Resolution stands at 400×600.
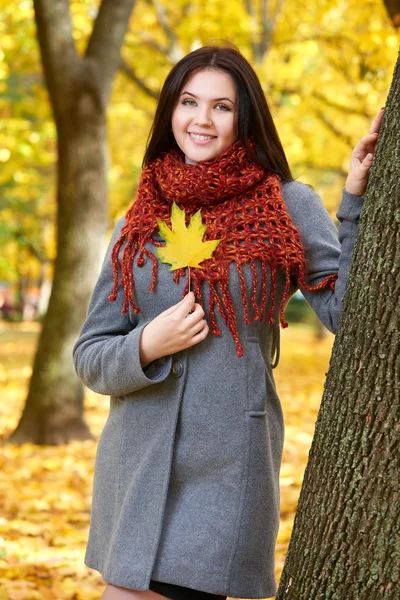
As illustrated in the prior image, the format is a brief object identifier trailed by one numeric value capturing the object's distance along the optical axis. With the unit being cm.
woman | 226
